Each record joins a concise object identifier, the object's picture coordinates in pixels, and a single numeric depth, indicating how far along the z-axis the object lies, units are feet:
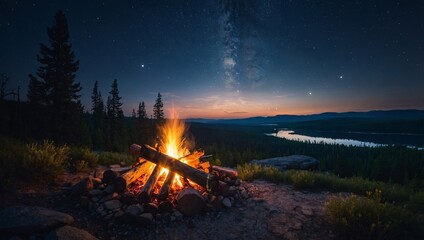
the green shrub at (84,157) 32.11
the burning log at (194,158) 28.46
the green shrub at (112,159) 36.96
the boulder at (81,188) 20.65
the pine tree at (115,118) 160.62
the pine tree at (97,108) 205.54
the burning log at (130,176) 21.18
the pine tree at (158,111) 168.35
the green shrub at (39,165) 22.44
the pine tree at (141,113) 159.16
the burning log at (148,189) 19.36
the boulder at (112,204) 18.48
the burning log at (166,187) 20.30
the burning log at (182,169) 22.41
